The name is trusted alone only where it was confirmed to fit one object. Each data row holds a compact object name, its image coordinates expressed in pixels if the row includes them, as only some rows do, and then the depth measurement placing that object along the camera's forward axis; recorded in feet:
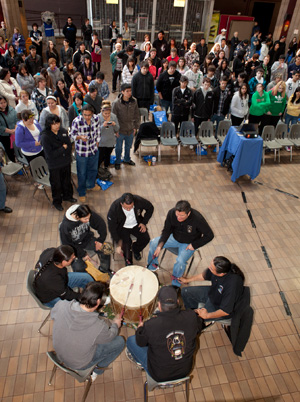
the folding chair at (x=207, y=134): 23.88
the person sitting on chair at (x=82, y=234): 12.28
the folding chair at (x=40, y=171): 17.70
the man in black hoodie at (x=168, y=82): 25.58
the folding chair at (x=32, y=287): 10.77
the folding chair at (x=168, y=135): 23.22
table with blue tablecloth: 20.93
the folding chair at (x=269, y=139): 23.90
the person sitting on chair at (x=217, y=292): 10.78
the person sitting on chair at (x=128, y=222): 13.32
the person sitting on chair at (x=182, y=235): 12.99
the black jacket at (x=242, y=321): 10.57
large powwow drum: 10.73
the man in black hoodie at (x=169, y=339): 8.82
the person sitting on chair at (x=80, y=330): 9.07
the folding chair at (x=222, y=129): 24.53
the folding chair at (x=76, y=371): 9.09
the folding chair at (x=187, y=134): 23.54
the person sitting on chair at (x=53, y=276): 10.57
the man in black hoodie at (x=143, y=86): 24.49
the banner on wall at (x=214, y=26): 51.72
